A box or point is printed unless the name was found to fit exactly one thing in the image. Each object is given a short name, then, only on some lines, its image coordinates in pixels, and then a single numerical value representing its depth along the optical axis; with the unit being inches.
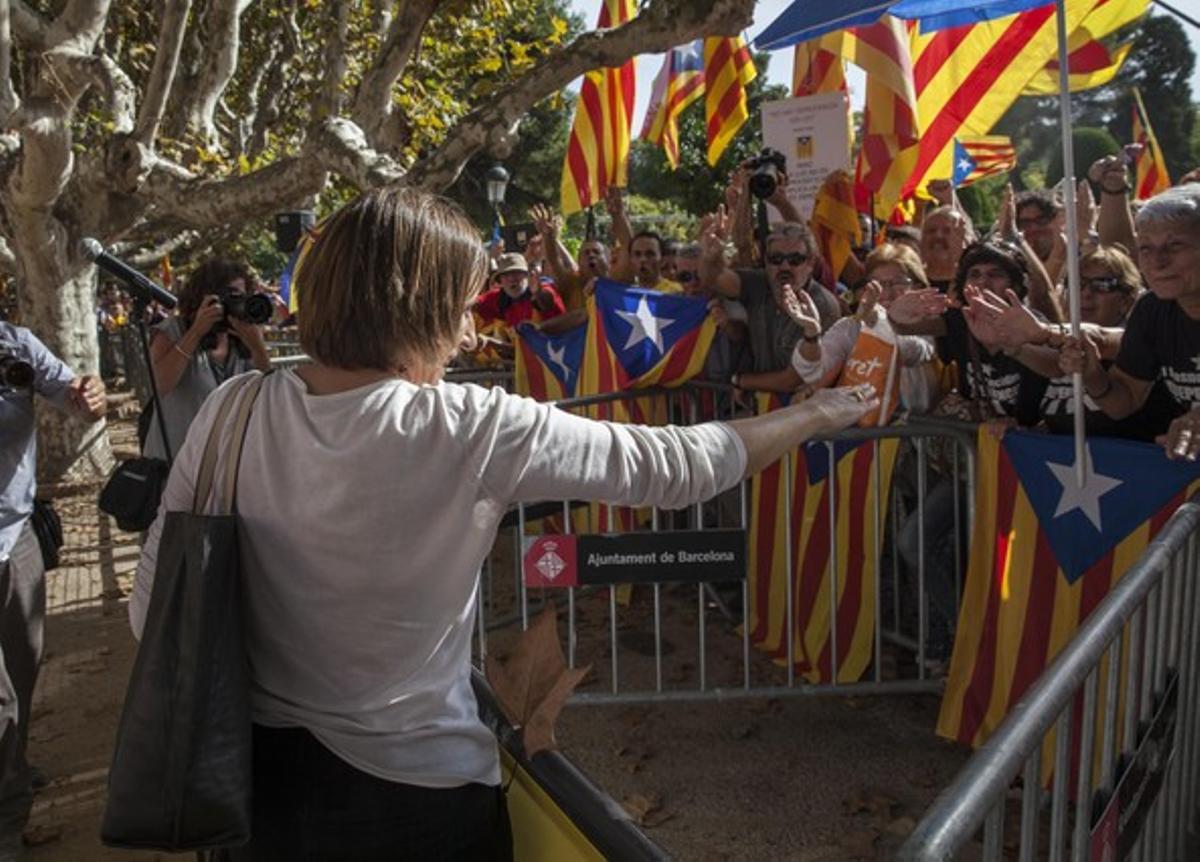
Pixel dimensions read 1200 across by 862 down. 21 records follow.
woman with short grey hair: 123.8
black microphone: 134.4
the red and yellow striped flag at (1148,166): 365.4
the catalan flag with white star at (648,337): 220.5
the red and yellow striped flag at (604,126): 345.1
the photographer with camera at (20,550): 136.7
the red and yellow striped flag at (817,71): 300.2
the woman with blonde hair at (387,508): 60.8
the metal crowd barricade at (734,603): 165.6
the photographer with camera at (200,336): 163.9
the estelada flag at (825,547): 173.5
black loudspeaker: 350.9
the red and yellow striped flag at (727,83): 335.9
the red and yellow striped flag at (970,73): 249.6
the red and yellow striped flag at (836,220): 272.7
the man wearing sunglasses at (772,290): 206.2
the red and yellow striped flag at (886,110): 257.3
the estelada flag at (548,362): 259.0
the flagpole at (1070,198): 118.0
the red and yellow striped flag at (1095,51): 239.1
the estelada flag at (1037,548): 129.1
